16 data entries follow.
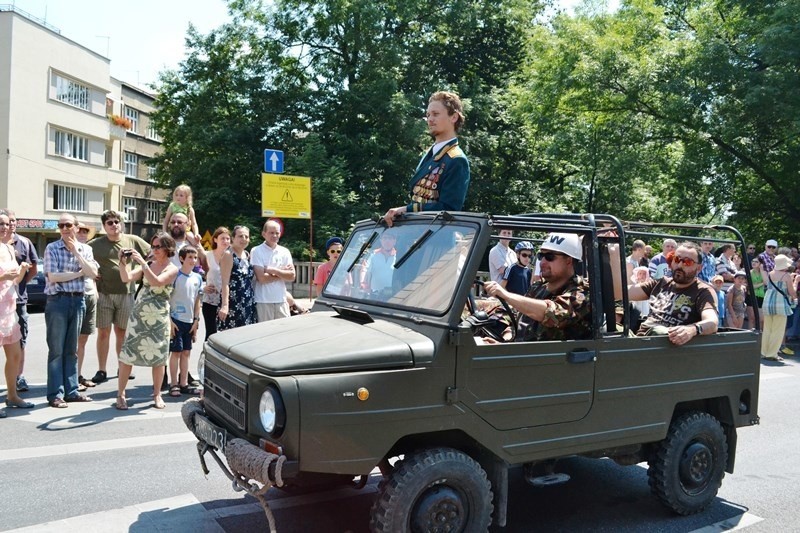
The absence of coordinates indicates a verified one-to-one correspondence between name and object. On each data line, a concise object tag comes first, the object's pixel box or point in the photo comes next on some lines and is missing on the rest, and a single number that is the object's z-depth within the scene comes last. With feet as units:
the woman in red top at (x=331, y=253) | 30.36
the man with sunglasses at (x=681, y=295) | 16.97
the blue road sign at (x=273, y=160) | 56.95
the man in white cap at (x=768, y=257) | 47.16
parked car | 55.42
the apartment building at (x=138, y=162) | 188.34
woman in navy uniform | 15.51
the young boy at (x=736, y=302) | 42.88
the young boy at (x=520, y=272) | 23.46
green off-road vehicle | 11.19
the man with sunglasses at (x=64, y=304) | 23.56
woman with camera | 23.25
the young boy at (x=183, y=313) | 25.79
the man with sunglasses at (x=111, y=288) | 26.81
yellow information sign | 57.62
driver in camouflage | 13.46
